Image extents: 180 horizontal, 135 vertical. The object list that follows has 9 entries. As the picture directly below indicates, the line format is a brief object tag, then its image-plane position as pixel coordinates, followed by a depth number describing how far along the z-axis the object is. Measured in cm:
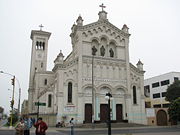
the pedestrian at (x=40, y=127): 1195
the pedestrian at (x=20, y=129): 1384
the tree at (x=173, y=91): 4741
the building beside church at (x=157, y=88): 6166
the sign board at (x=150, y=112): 4164
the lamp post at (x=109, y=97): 1696
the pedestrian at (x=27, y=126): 1465
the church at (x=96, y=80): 3716
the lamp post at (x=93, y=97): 3691
